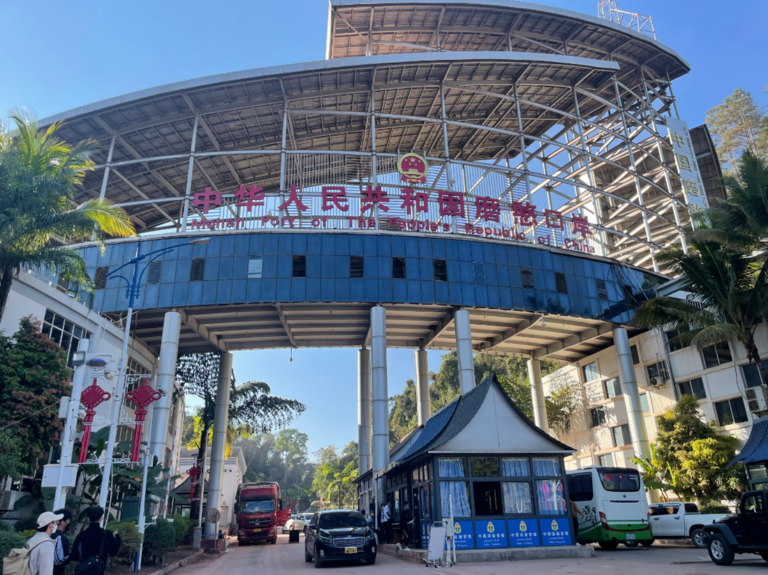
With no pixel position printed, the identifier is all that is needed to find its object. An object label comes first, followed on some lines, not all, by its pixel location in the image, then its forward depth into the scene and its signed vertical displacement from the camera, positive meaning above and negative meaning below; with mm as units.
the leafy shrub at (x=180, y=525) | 24842 -845
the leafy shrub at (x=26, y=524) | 16844 -381
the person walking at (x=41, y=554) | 7008 -519
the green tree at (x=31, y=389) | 17688 +3814
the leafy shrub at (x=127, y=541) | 15820 -886
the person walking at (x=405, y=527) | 20500 -955
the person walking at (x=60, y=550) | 8180 -558
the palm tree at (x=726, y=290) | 25641 +8875
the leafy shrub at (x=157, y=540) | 18422 -1052
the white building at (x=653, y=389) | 31234 +6257
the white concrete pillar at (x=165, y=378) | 30875 +7004
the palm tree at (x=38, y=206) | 17828 +9591
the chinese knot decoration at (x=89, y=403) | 14336 +2577
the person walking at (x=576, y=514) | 20469 -682
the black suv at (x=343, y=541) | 17328 -1162
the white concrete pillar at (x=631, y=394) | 35562 +6154
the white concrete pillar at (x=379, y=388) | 32781 +6367
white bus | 19547 -478
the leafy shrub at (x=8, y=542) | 10974 -582
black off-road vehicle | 13203 -950
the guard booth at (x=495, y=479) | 17359 +538
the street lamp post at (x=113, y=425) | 14766 +2201
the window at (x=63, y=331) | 26203 +8294
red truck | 34094 -575
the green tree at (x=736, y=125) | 59781 +37536
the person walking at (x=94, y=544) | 8859 -529
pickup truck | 19844 -1039
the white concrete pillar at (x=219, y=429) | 38375 +5122
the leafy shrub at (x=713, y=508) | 22102 -694
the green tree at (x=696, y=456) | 26641 +1624
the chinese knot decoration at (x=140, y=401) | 16375 +3108
